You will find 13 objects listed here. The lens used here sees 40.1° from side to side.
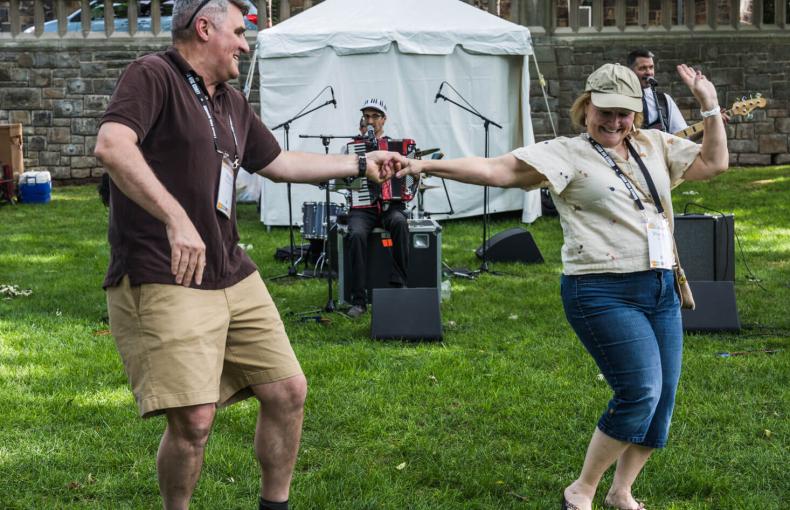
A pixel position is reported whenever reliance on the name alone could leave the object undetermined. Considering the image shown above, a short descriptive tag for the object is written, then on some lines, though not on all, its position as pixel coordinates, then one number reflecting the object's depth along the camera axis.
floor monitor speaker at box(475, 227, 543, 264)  11.66
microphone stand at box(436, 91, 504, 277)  11.14
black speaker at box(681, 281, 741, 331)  8.02
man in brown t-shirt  3.53
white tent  14.11
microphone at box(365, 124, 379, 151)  9.29
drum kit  10.98
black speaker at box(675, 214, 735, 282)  8.91
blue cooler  17.84
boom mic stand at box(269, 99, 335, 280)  10.97
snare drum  11.41
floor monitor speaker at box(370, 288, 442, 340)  7.97
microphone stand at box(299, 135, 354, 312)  9.23
